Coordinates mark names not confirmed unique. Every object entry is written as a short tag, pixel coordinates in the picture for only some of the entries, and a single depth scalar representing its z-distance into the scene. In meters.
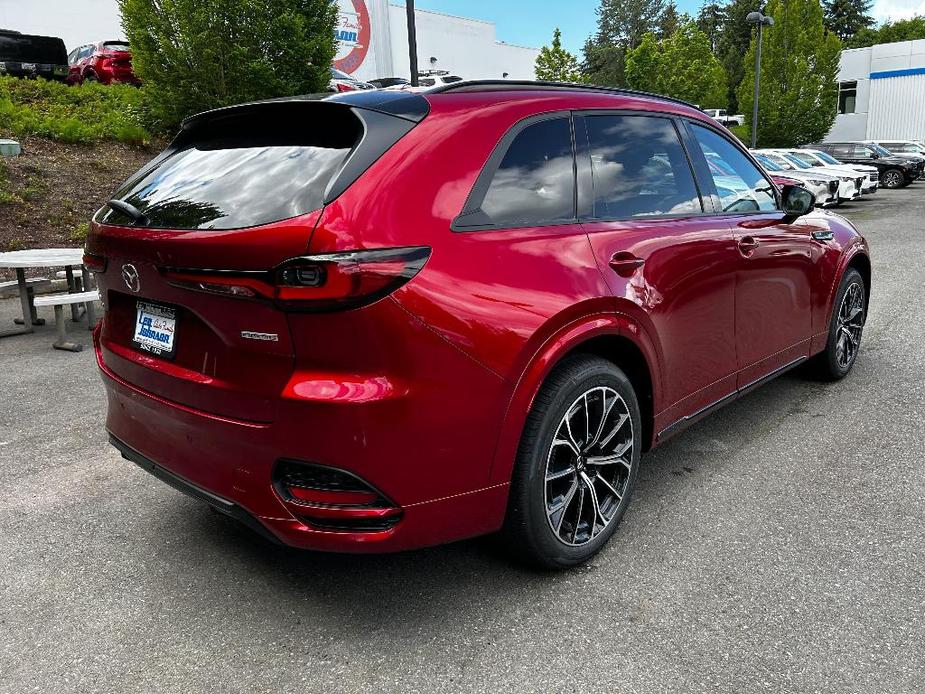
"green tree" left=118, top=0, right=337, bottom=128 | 12.52
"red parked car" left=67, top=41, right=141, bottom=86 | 20.73
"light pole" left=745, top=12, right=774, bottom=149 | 25.85
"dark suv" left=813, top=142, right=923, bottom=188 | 29.00
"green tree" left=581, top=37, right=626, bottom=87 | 94.19
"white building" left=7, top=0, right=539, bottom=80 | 29.88
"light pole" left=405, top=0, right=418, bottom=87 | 14.55
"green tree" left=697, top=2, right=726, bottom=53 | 94.56
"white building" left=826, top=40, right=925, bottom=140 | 42.97
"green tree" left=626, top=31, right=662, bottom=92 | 48.84
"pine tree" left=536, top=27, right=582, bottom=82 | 44.31
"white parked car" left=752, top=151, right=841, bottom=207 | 19.03
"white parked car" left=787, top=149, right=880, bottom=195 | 22.83
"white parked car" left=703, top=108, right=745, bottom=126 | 45.14
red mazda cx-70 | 2.17
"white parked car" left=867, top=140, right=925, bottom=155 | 31.67
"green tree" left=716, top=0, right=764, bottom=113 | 81.81
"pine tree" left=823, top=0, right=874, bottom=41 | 88.12
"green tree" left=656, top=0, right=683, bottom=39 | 97.12
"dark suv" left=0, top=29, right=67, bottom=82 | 18.91
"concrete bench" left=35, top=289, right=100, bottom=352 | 6.38
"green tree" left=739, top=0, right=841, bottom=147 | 35.03
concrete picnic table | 6.62
